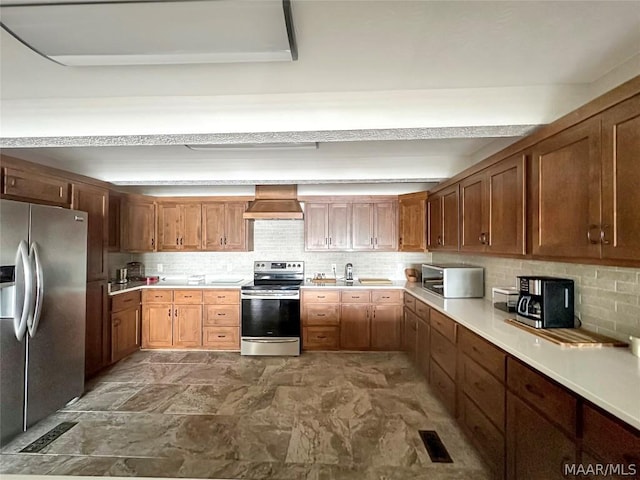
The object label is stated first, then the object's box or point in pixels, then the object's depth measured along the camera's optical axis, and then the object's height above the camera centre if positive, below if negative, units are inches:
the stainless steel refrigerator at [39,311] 86.9 -21.6
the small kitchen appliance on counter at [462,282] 125.0 -15.7
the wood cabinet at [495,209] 85.1 +11.5
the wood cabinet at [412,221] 167.8 +12.8
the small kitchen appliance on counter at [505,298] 98.1 -18.2
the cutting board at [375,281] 171.9 -21.8
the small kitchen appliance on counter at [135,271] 181.2 -16.9
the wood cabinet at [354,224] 176.6 +11.6
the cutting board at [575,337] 66.1 -21.6
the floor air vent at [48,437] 86.8 -59.0
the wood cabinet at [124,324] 144.5 -40.9
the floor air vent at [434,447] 82.5 -58.3
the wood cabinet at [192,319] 165.6 -41.6
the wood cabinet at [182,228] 179.6 +9.1
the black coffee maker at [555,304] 79.5 -15.8
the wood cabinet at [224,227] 178.4 +9.7
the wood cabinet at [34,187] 96.0 +19.3
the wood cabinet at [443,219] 129.8 +11.8
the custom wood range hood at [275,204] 163.6 +22.4
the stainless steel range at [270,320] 159.2 -40.7
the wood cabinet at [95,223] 126.0 +8.9
